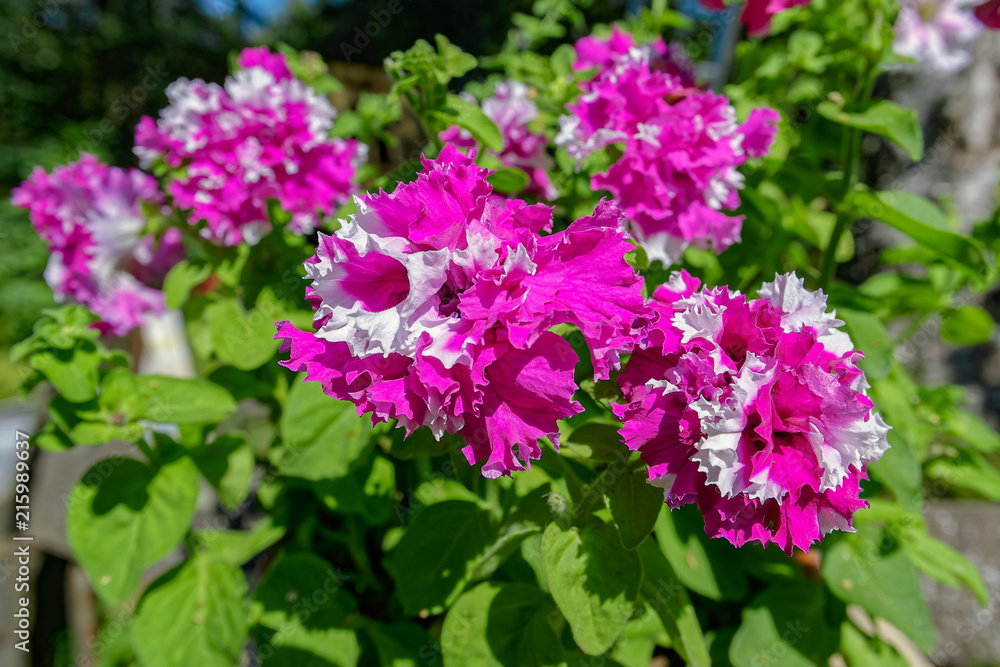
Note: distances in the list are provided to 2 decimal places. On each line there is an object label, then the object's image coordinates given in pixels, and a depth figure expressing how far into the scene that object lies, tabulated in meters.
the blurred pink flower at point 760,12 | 0.32
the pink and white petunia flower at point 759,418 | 0.16
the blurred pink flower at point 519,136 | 0.31
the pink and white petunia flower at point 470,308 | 0.16
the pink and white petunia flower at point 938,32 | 0.41
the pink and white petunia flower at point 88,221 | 0.36
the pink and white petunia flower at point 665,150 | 0.24
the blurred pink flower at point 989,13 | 0.31
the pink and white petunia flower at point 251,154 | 0.31
